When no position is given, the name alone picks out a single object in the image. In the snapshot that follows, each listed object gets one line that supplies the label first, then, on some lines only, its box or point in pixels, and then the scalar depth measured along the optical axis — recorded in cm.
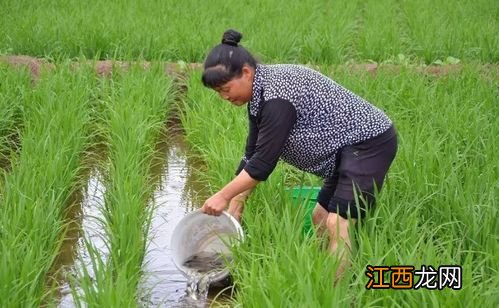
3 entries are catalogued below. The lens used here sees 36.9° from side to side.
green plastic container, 322
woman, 274
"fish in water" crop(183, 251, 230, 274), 328
